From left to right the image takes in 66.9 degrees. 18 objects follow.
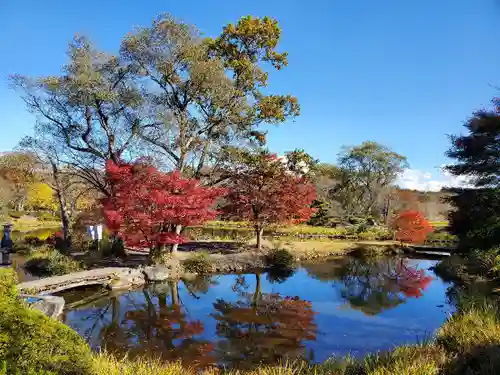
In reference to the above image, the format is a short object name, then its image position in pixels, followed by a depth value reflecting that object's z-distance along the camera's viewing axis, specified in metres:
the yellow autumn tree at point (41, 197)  38.09
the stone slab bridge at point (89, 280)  9.89
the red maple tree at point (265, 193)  17.28
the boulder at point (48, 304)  7.93
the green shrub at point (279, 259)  16.93
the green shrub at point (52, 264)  12.46
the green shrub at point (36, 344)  3.49
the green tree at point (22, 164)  15.34
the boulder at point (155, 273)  12.59
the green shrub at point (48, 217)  34.53
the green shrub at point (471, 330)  5.46
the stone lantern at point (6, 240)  16.03
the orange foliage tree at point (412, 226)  21.80
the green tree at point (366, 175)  38.72
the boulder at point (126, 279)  11.62
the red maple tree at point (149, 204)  12.44
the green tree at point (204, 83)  14.23
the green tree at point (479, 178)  9.80
